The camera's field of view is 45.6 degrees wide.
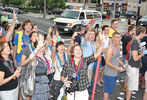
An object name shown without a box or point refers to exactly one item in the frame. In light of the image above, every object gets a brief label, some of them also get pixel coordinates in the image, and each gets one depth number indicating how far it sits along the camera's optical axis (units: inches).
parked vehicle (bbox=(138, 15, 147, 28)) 736.3
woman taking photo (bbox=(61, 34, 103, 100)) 124.5
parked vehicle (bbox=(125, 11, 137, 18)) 1314.0
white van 584.1
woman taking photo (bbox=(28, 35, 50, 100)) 133.7
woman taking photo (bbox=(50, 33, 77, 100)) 154.9
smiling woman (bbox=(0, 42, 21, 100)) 122.2
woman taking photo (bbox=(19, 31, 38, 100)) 145.7
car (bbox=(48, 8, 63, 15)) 1667.1
